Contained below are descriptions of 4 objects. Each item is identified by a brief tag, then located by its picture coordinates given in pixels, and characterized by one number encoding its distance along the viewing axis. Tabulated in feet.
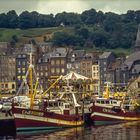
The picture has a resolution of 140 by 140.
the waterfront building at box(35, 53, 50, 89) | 613.44
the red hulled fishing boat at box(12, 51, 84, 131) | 305.53
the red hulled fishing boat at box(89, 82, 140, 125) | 348.18
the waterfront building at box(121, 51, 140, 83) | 638.12
